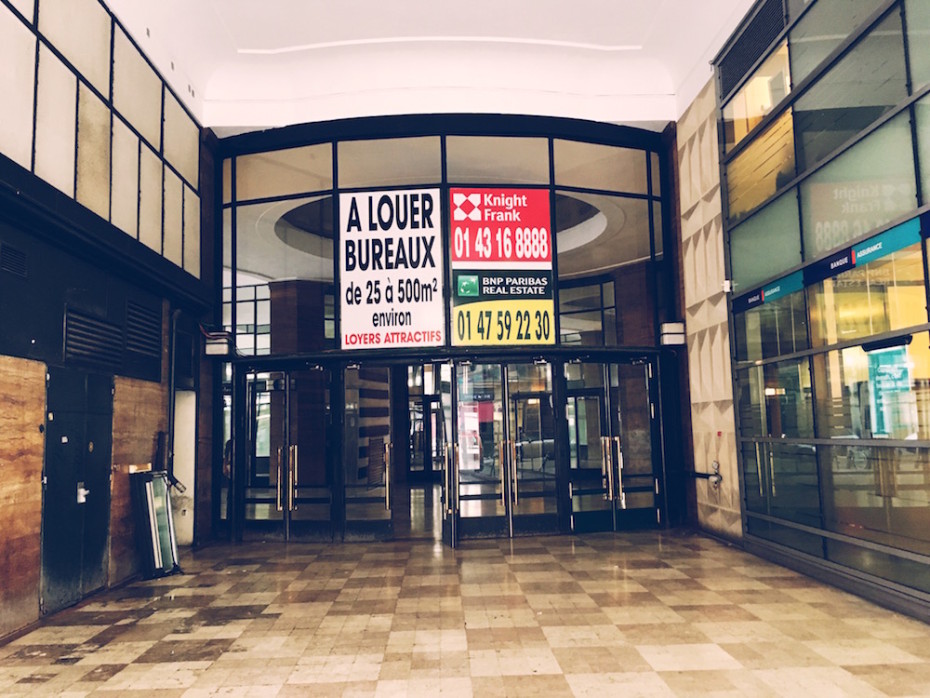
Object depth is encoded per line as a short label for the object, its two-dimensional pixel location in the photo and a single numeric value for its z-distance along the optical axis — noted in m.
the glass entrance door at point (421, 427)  16.52
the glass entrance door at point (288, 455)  8.82
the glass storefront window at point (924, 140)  4.94
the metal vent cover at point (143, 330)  7.25
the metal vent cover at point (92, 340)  6.10
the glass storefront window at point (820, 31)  5.69
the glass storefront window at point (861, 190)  5.22
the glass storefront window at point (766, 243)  6.82
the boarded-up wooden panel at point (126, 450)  6.84
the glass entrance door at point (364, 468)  8.76
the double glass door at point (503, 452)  8.70
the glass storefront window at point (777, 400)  6.65
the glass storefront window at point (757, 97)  6.89
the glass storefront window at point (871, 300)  5.14
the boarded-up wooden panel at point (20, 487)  5.14
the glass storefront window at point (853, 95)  5.29
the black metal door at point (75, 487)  5.75
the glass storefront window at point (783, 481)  6.54
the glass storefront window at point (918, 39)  4.92
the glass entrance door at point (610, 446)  8.99
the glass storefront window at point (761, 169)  6.87
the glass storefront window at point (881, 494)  5.12
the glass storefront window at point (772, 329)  6.74
